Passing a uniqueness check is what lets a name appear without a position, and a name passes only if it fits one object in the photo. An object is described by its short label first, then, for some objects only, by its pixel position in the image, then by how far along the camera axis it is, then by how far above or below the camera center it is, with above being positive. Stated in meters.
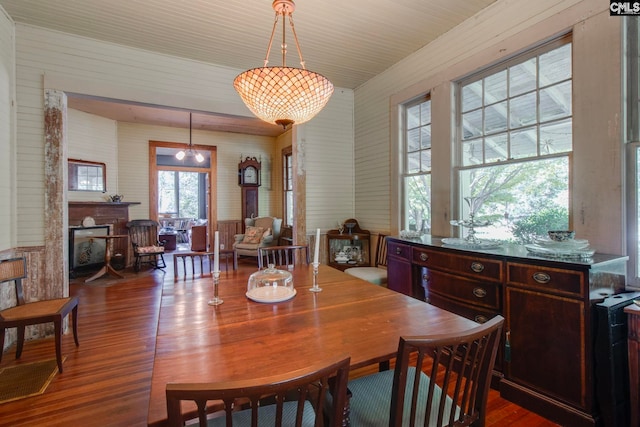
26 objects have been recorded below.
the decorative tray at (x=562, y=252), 1.81 -0.26
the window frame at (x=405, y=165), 3.69 +0.60
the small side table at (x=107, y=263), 5.36 -0.89
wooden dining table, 1.04 -0.52
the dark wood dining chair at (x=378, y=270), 3.46 -0.73
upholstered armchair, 6.41 -0.51
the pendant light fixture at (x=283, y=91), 1.73 +0.73
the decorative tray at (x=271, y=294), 1.71 -0.48
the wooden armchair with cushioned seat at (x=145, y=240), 6.03 -0.58
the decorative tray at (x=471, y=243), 2.39 -0.28
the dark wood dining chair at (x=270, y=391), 0.65 -0.40
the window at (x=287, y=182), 7.18 +0.73
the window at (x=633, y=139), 1.94 +0.45
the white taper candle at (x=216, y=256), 1.60 -0.23
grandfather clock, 7.47 +0.75
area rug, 2.13 -1.26
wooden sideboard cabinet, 1.71 -0.67
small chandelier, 6.34 +1.31
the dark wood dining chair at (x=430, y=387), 0.88 -0.64
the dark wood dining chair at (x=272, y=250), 2.81 -0.38
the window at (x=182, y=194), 11.68 +0.77
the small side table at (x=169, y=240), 8.80 -0.78
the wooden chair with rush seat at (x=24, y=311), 2.35 -0.80
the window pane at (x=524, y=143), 2.50 +0.57
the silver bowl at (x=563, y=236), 1.96 -0.17
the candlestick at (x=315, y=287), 1.90 -0.48
